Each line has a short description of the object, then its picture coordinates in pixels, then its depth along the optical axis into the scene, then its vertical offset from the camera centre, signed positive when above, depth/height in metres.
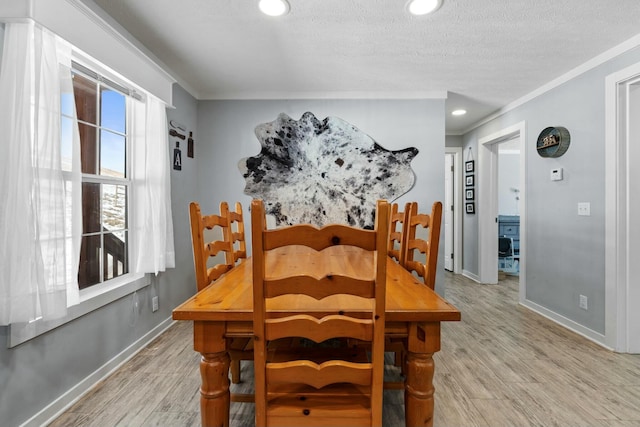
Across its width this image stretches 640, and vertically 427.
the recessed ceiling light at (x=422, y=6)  1.87 +1.26
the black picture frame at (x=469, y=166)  4.71 +0.70
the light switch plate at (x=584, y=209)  2.65 +0.01
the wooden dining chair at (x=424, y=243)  1.52 -0.18
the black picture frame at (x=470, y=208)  4.67 +0.04
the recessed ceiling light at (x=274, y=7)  1.88 +1.28
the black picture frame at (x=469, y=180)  4.70 +0.47
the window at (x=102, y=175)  1.99 +0.26
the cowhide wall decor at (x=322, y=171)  3.49 +0.46
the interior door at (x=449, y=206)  5.22 +0.07
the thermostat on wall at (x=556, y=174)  2.97 +0.35
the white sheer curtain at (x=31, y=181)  1.34 +0.14
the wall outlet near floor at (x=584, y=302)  2.66 -0.80
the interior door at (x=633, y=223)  2.32 -0.10
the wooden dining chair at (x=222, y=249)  1.47 -0.21
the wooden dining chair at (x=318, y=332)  0.89 -0.37
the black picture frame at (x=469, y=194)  4.68 +0.26
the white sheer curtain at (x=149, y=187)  2.36 +0.20
